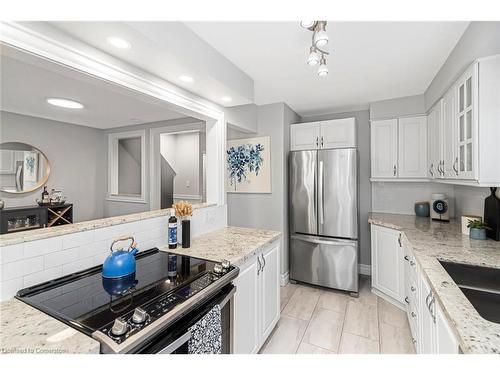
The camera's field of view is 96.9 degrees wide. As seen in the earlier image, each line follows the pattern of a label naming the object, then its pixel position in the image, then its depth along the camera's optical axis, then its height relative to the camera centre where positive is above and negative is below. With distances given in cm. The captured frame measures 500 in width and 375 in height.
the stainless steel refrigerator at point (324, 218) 263 -37
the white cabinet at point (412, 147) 265 +49
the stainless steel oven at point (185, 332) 80 -58
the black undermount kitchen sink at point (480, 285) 110 -55
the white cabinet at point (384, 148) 280 +51
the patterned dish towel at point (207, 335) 95 -67
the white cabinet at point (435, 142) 210 +47
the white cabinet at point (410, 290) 102 -76
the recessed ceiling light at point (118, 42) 112 +76
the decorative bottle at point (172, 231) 164 -32
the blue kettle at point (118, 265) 114 -40
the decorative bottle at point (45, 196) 333 -13
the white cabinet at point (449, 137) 176 +42
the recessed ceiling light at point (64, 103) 277 +109
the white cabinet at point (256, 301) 142 -83
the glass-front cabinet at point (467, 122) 139 +45
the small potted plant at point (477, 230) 167 -32
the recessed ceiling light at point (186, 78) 159 +80
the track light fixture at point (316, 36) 120 +86
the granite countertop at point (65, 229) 100 -22
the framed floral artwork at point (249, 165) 309 +33
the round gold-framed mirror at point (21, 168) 315 +30
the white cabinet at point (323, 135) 282 +71
